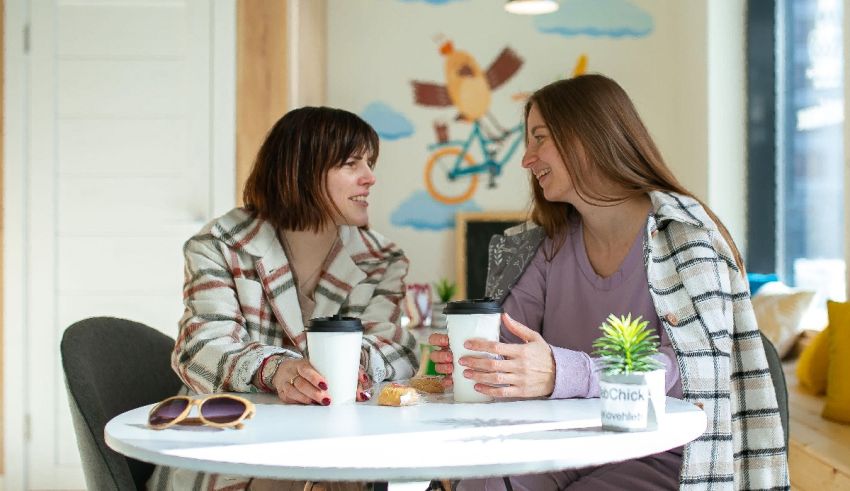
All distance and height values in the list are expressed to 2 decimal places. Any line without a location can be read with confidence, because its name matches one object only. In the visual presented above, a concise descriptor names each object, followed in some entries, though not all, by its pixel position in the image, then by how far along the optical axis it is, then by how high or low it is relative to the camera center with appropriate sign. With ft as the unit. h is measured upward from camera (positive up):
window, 13.30 +1.43
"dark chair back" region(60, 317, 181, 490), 5.48 -0.87
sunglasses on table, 4.22 -0.73
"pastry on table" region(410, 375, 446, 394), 5.42 -0.79
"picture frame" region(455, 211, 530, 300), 17.62 -0.05
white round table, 3.51 -0.80
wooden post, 13.09 +2.26
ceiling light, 15.17 +3.62
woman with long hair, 5.43 -0.30
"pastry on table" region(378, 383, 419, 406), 4.98 -0.78
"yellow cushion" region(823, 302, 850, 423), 9.55 -1.21
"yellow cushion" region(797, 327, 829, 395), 11.03 -1.36
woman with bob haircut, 5.78 -0.19
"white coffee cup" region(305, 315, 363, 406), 4.85 -0.55
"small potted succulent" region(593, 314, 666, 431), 4.17 -0.60
